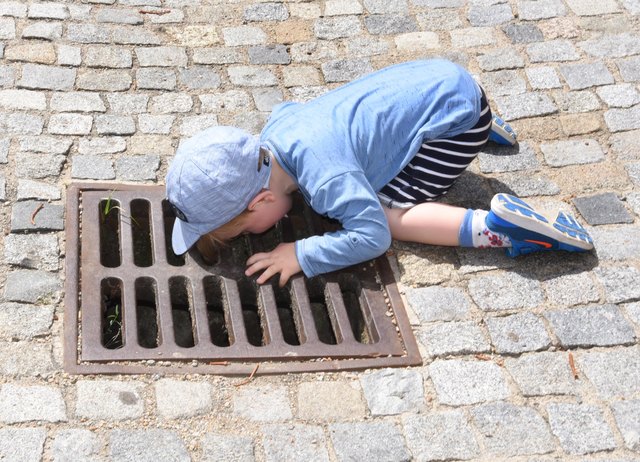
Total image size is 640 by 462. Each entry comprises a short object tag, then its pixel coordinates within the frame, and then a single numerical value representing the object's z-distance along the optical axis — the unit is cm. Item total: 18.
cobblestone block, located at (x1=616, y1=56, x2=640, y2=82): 400
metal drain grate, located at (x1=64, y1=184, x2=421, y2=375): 273
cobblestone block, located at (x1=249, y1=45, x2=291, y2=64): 409
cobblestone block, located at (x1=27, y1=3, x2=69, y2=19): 419
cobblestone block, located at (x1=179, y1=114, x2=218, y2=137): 363
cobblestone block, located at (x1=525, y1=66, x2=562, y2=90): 397
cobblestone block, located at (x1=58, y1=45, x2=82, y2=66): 395
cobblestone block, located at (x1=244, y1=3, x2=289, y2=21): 437
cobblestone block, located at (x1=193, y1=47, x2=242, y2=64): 405
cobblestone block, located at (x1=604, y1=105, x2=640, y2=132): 373
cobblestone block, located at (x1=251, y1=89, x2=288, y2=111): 380
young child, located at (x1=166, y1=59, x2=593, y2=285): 283
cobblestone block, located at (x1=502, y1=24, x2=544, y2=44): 426
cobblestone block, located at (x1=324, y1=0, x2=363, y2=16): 444
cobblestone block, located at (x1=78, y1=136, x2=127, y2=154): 348
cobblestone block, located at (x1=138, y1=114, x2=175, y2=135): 363
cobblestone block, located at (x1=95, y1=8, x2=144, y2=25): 425
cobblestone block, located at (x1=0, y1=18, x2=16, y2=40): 405
